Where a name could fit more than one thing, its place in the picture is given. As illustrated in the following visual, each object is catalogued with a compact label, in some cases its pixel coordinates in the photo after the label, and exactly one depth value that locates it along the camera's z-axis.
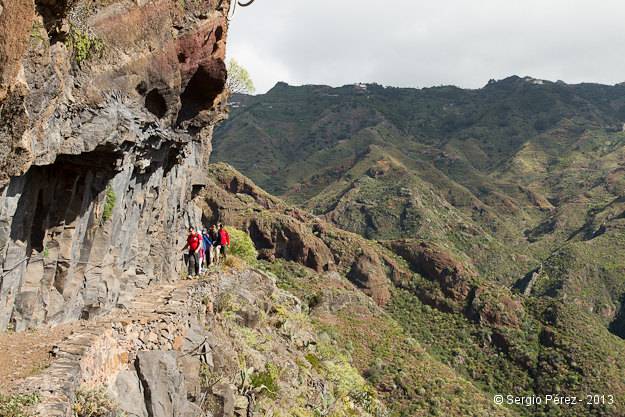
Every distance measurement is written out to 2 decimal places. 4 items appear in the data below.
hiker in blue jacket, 17.78
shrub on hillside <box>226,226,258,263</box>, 38.34
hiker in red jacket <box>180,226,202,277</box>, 15.54
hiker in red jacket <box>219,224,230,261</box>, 18.86
